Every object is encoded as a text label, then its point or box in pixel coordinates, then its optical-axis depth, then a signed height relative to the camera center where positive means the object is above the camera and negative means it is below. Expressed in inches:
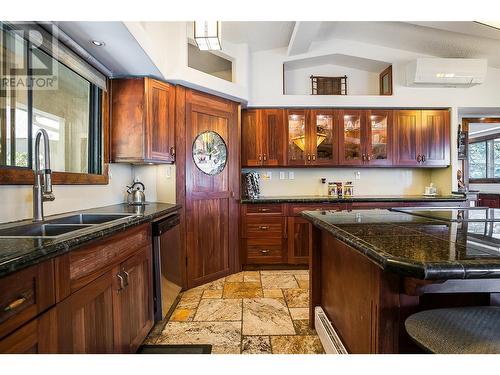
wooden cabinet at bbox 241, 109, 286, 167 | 146.5 +26.1
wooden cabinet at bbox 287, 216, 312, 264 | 136.9 -28.5
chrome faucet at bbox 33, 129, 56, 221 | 60.7 +0.5
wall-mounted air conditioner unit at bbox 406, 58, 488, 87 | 141.2 +59.2
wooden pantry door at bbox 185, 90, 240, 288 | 115.0 -6.7
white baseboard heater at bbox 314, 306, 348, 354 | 59.8 -36.4
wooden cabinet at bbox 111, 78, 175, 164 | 101.3 +24.3
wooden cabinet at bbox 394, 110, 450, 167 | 150.4 +27.0
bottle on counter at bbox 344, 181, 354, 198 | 160.6 -3.3
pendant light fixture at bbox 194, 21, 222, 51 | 75.1 +42.8
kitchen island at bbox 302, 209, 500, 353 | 30.1 -9.7
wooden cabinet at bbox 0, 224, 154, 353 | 32.5 -18.5
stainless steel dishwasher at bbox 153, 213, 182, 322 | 80.4 -25.3
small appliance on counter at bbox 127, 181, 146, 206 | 106.4 -4.9
